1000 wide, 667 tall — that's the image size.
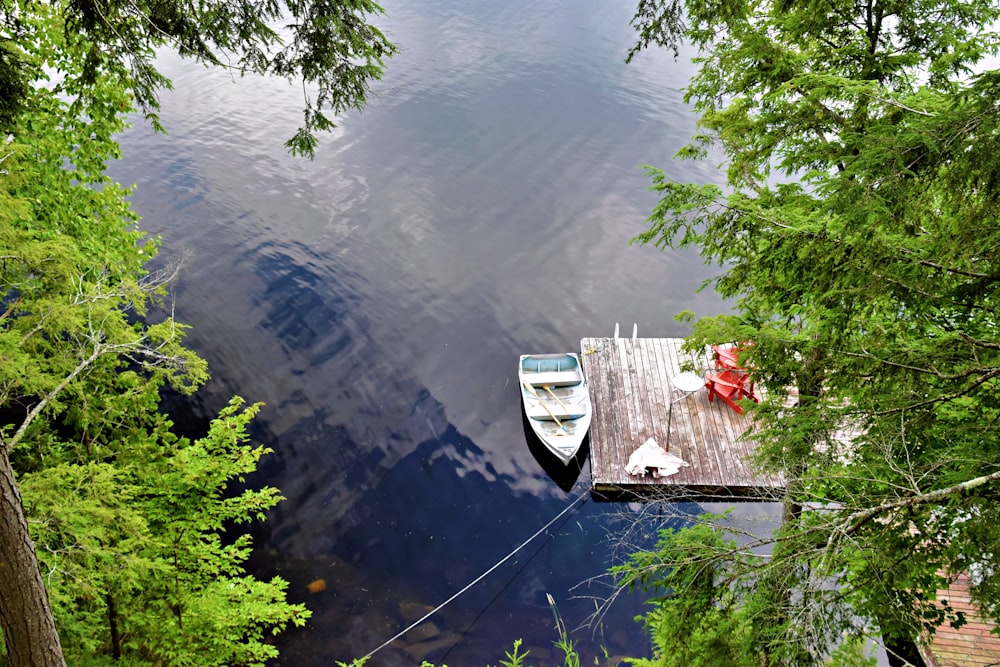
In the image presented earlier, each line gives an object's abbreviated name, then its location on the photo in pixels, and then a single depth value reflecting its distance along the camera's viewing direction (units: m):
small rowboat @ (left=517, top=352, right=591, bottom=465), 16.83
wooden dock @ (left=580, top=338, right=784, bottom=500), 15.62
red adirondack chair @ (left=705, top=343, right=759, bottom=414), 17.11
